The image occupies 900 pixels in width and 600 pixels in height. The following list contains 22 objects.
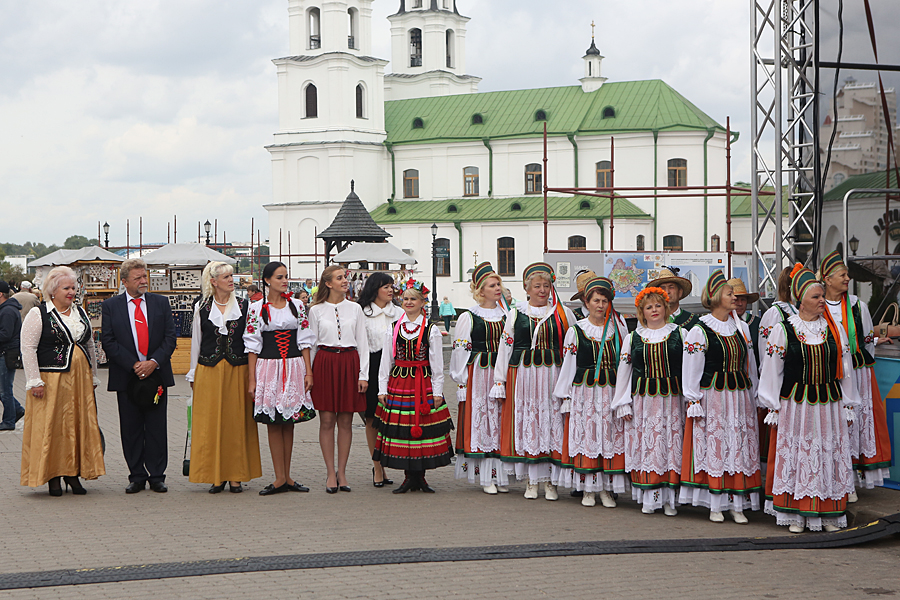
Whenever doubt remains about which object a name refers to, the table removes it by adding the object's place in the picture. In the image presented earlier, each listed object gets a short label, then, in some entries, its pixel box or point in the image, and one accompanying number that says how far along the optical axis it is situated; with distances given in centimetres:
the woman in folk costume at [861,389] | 773
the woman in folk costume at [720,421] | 702
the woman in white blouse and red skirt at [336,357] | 802
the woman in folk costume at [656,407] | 724
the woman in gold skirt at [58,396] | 776
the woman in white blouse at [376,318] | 831
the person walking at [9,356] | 1162
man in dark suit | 798
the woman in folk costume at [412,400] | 793
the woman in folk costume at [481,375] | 812
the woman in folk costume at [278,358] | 782
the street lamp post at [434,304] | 3625
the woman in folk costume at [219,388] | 786
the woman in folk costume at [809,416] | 673
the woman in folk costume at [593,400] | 753
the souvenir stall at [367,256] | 2691
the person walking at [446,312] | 3318
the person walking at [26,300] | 1561
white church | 5031
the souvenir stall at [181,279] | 1822
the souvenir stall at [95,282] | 1905
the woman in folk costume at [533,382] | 791
